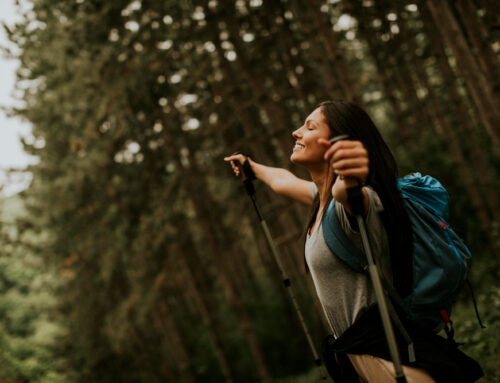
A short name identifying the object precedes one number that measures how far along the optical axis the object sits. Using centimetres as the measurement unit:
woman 214
